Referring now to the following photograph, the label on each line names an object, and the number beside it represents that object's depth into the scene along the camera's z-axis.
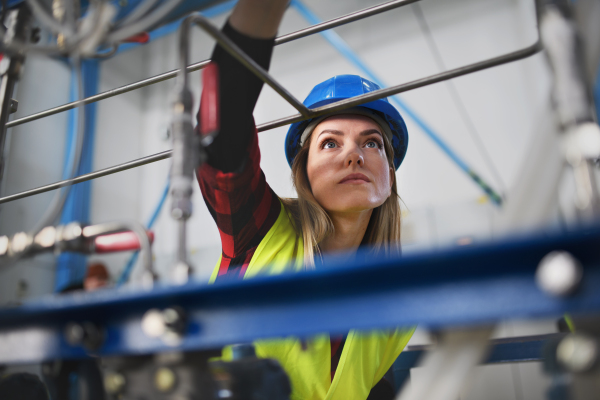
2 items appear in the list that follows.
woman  0.96
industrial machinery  0.37
